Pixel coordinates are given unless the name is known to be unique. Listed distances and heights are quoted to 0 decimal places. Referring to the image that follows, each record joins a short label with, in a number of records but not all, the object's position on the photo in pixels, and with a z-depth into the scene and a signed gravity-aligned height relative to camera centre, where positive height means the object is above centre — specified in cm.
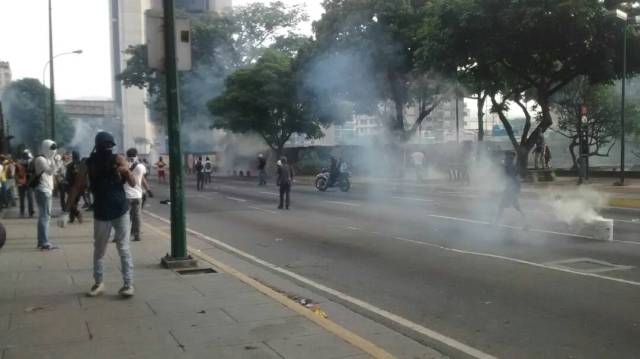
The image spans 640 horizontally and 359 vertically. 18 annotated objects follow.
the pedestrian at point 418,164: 2716 -37
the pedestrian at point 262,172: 3048 -69
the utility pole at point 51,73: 2152 +313
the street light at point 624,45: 1992 +359
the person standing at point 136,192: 1004 -53
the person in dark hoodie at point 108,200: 591 -39
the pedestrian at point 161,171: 3328 -62
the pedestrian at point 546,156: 2950 -11
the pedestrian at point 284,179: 1650 -57
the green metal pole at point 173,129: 750 +37
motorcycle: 2331 -92
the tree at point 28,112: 5784 +481
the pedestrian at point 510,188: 1177 -64
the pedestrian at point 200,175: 2648 -69
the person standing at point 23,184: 1443 -52
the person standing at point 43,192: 910 -46
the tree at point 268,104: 3581 +323
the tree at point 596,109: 3231 +231
